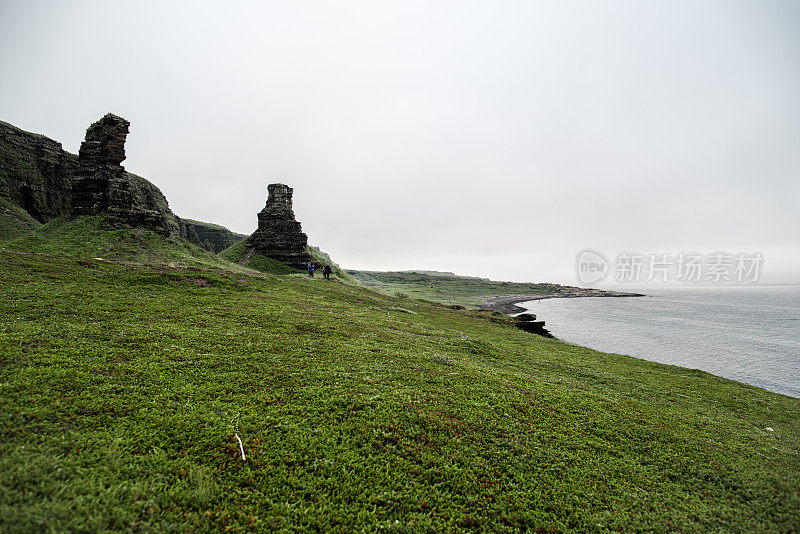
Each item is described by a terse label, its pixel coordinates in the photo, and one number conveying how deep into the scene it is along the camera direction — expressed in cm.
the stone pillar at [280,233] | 7648
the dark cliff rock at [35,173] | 6316
